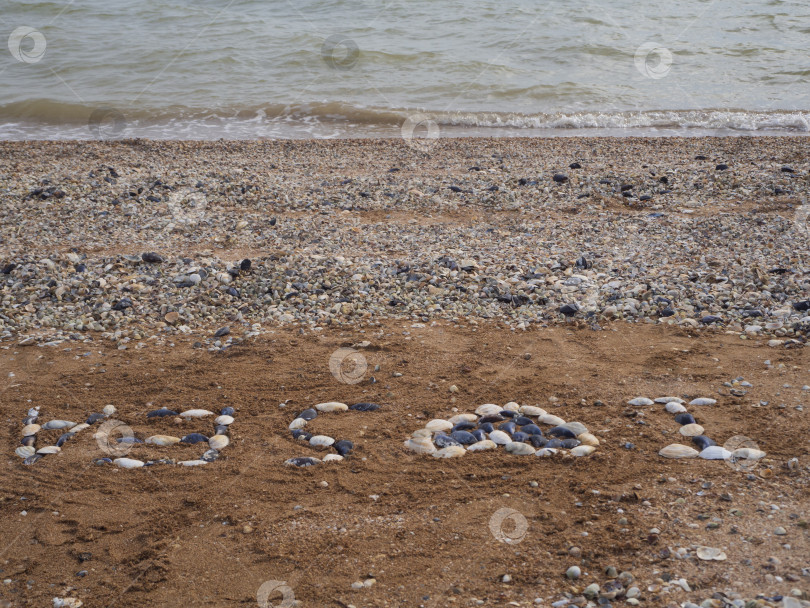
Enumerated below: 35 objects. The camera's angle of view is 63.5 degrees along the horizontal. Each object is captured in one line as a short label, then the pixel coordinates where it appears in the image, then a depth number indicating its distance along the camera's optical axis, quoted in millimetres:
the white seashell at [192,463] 3963
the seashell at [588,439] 3980
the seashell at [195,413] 4449
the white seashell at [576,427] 4098
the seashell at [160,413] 4449
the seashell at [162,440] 4164
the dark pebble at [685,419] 4125
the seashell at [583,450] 3885
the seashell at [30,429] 4273
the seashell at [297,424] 4293
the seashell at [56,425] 4340
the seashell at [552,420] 4203
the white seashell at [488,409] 4348
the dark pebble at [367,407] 4477
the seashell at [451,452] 3953
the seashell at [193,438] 4172
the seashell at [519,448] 3943
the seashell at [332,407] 4477
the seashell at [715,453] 3754
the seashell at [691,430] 4004
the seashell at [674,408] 4246
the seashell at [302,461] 3922
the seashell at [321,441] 4098
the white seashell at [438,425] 4199
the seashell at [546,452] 3900
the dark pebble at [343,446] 4035
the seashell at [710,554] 3004
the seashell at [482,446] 4004
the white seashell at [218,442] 4125
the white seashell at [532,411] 4320
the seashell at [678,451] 3809
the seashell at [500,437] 4035
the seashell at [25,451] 4059
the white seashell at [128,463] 3956
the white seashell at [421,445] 4008
